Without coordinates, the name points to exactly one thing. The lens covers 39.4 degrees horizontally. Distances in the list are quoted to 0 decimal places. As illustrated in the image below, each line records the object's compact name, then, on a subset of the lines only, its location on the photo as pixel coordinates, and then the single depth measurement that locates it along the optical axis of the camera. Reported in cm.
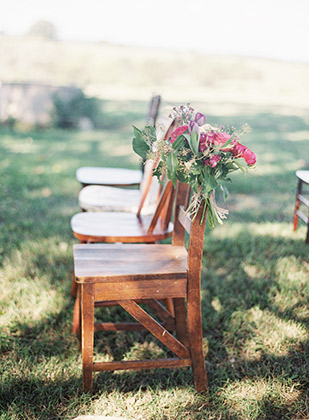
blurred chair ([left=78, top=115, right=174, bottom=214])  272
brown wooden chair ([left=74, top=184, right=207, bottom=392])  181
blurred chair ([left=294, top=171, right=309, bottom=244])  312
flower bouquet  166
